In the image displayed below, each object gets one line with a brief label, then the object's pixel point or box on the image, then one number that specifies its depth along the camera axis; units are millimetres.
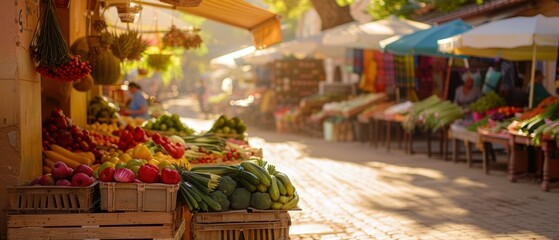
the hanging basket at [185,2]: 8172
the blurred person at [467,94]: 18000
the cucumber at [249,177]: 6971
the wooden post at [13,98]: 6852
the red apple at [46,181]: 6723
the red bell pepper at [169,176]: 6703
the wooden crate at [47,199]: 6531
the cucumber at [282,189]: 6973
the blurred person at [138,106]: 17922
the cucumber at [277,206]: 6879
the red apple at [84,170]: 6914
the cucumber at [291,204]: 6902
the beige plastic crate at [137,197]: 6574
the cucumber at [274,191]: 6871
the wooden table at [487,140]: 13664
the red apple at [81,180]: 6652
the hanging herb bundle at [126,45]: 10531
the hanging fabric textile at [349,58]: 26844
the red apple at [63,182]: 6645
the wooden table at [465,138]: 14992
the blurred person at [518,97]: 17109
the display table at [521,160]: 13258
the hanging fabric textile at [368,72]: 24656
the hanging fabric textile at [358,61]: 25484
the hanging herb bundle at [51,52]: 7203
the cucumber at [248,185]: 6957
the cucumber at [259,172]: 6988
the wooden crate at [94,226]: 6477
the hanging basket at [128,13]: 9453
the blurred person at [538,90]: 16219
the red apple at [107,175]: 6707
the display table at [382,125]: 20116
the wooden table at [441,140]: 17438
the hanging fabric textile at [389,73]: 23703
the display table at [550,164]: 12109
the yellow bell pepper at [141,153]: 8180
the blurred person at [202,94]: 42969
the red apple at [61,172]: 6781
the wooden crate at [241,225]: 6750
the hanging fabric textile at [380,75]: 24197
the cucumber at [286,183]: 7031
